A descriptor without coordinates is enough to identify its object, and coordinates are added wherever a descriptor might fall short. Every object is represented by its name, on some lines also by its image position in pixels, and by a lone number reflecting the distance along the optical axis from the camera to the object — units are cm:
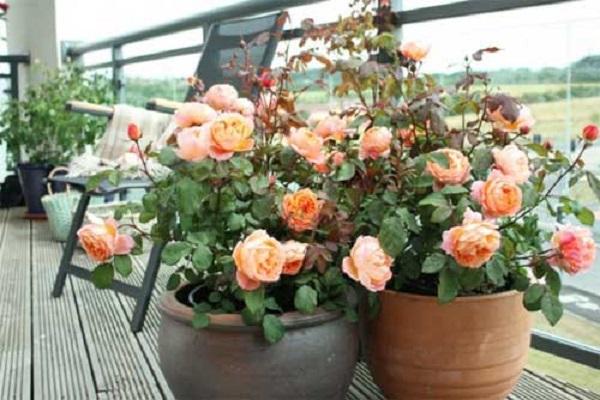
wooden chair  224
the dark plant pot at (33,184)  450
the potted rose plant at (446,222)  120
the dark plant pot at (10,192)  509
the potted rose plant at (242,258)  121
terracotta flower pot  132
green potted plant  441
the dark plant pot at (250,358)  122
